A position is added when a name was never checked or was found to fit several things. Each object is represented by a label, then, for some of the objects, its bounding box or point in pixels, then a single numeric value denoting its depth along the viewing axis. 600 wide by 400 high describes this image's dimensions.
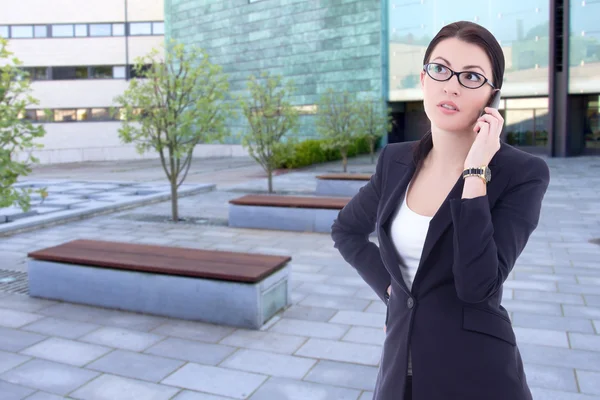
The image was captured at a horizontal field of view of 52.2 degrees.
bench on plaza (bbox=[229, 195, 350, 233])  11.02
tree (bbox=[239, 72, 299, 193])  17.16
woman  1.73
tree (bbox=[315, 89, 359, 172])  23.03
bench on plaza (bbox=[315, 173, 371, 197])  15.64
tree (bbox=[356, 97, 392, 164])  24.62
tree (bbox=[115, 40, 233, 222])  12.23
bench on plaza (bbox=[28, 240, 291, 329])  5.98
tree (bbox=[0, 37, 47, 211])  7.32
